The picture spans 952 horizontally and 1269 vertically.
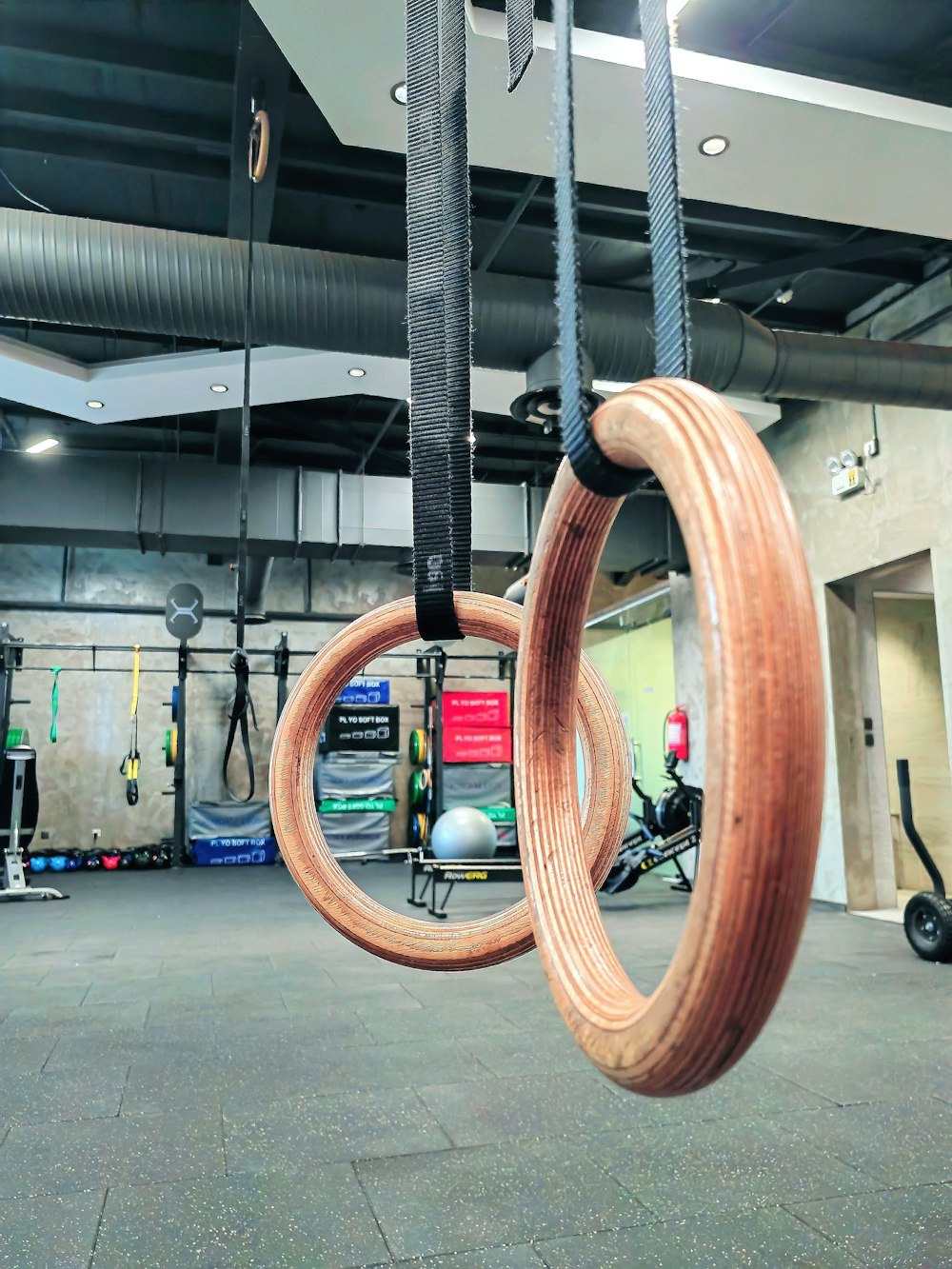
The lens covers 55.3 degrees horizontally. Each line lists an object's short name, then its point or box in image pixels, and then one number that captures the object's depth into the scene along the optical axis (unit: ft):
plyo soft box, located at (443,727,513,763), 33.01
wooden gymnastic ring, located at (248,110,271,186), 8.14
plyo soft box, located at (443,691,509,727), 33.30
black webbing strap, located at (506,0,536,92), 2.53
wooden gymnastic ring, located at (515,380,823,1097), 1.09
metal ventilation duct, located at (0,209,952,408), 12.14
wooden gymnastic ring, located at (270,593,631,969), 2.46
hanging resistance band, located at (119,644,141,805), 29.01
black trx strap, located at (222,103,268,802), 5.48
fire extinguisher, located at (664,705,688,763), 26.04
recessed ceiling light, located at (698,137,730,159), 11.53
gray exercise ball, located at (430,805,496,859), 19.61
